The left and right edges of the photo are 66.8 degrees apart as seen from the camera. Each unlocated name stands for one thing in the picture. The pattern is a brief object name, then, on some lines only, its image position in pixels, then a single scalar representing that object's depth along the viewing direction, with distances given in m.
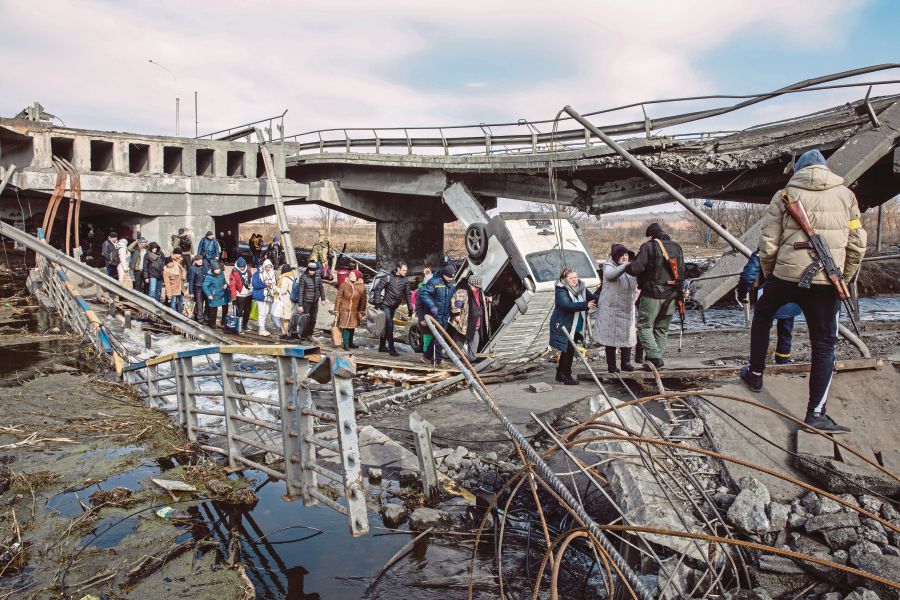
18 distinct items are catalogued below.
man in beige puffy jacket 4.82
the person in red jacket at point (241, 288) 15.91
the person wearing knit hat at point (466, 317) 11.89
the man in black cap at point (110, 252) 19.78
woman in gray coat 8.25
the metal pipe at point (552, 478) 2.69
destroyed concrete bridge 18.42
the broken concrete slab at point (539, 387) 8.15
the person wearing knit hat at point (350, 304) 13.78
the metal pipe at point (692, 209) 5.92
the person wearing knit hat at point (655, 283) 7.60
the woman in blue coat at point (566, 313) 8.45
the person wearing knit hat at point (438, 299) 12.11
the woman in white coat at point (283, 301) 15.48
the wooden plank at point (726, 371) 5.51
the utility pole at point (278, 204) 25.49
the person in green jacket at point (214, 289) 15.62
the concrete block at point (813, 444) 4.85
